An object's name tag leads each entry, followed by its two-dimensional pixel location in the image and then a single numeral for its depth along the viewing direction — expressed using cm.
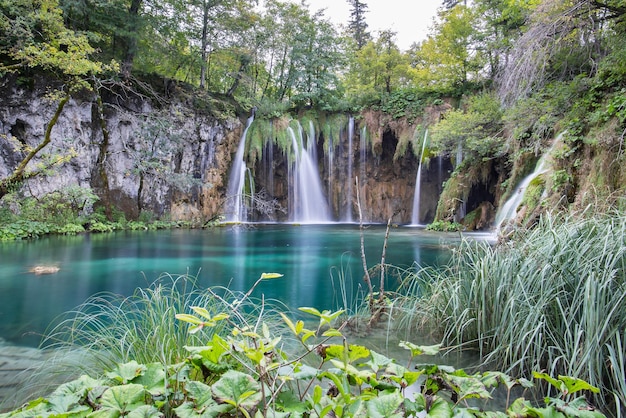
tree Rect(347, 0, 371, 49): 3503
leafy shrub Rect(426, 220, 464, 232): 1390
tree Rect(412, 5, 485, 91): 1723
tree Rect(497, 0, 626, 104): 540
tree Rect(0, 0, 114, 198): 820
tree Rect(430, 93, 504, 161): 1262
